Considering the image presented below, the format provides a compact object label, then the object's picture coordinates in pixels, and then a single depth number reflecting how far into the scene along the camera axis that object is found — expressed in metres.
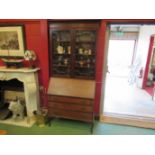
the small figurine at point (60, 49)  2.77
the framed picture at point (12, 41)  2.79
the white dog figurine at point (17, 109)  2.77
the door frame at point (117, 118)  2.64
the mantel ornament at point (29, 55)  2.72
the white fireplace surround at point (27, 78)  2.75
